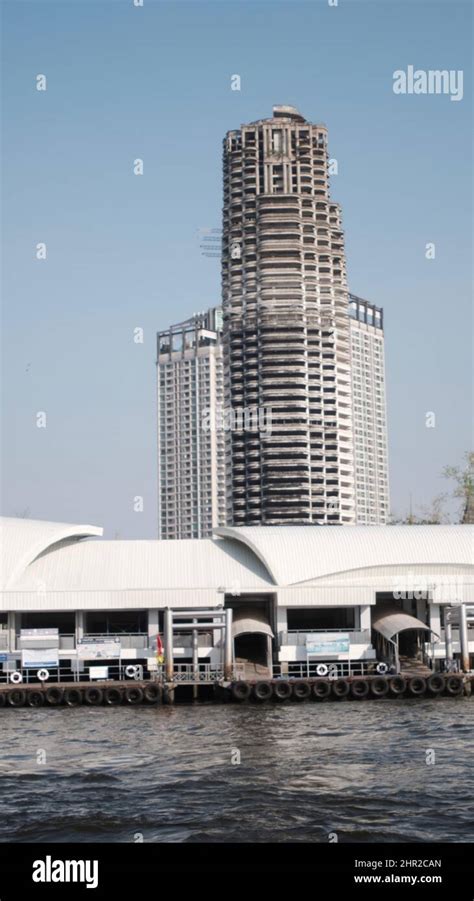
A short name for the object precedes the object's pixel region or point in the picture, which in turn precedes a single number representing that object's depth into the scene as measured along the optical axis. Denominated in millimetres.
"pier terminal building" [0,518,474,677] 66000
